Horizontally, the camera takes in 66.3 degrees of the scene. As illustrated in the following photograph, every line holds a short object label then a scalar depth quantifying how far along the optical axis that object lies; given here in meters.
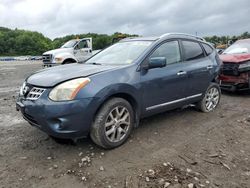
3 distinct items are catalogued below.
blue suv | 2.56
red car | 5.17
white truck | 9.69
